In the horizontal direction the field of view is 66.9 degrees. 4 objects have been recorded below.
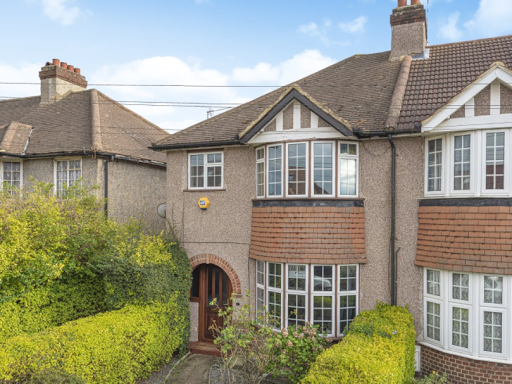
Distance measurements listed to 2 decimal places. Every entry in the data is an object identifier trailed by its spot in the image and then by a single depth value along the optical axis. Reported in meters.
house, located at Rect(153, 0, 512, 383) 8.18
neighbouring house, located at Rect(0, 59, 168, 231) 13.78
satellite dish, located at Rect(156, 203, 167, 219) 12.78
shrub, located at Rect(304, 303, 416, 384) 6.29
